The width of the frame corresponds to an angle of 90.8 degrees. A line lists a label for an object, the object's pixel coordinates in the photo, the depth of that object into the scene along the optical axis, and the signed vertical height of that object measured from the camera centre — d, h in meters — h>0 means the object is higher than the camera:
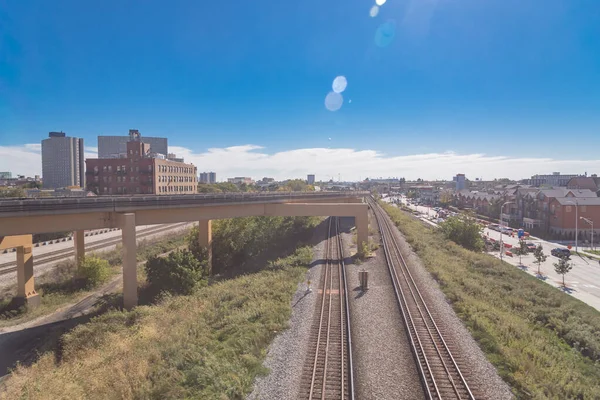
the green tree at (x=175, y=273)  22.50 -6.57
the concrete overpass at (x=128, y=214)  16.64 -1.94
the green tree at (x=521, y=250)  39.64 -8.25
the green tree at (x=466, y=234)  39.75 -6.04
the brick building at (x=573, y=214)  52.72 -4.35
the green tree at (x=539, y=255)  35.20 -7.88
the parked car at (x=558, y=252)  40.92 -8.66
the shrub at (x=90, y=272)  27.64 -7.86
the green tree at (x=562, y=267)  29.77 -7.84
